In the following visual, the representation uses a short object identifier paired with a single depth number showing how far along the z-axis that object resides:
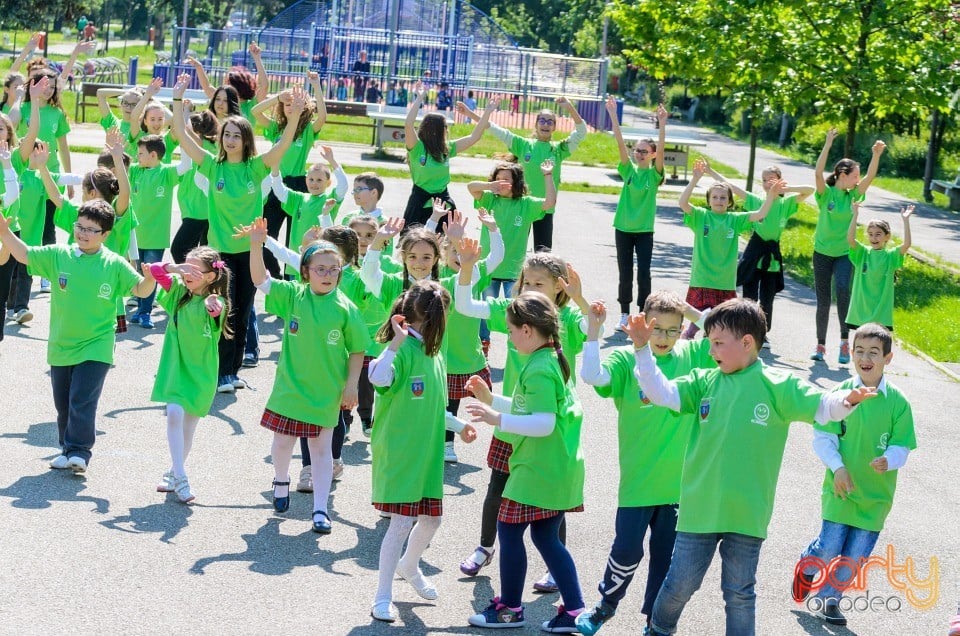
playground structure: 34.81
